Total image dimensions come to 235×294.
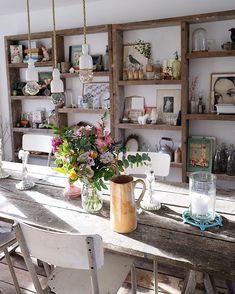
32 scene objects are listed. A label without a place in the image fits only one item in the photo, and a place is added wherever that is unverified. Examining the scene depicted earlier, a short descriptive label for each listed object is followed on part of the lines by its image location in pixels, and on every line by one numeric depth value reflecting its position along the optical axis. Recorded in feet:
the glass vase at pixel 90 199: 5.49
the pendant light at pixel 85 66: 6.29
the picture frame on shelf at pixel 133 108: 11.79
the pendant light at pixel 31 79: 6.57
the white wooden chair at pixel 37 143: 9.45
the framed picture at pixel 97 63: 11.90
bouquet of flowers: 5.14
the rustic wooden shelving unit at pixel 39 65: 11.57
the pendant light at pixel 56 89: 6.49
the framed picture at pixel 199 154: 10.71
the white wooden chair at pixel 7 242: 6.33
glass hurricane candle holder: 5.05
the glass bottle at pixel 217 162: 10.53
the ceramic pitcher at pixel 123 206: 4.69
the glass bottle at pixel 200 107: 10.59
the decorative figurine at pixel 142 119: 11.29
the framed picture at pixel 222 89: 10.26
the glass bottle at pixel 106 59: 11.69
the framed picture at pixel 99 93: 12.16
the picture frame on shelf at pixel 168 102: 11.16
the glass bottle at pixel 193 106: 10.68
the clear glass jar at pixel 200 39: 10.19
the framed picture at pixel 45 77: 13.13
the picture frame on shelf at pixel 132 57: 11.43
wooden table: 4.13
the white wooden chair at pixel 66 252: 3.83
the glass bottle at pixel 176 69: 10.56
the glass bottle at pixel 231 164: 10.26
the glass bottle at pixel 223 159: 10.52
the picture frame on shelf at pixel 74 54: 12.46
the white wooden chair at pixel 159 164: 7.55
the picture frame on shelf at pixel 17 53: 13.24
